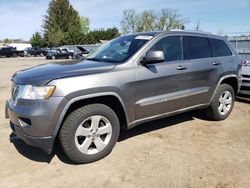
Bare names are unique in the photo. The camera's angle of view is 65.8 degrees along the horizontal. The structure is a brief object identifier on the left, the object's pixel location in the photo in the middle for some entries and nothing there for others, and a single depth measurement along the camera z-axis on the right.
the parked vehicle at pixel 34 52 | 33.40
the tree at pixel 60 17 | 49.25
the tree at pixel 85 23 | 61.62
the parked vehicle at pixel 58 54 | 24.97
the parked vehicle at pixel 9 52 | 29.86
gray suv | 2.43
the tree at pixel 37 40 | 46.56
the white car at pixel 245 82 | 5.33
